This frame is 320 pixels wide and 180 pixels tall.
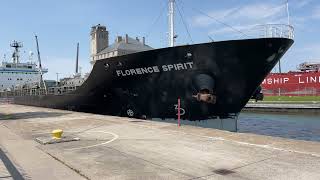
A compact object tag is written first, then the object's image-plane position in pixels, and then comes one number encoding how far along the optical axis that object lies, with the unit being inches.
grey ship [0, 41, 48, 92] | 1458.5
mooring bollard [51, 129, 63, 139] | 276.4
